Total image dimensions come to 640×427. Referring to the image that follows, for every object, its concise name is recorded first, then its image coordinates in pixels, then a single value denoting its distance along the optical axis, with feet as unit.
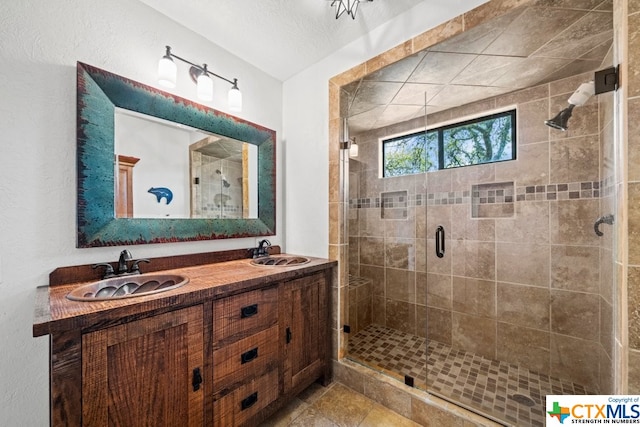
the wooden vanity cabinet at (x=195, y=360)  2.59
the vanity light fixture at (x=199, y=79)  4.61
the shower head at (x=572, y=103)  4.31
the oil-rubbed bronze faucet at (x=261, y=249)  6.43
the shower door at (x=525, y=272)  4.95
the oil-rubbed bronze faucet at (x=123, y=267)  4.08
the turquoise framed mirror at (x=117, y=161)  3.98
